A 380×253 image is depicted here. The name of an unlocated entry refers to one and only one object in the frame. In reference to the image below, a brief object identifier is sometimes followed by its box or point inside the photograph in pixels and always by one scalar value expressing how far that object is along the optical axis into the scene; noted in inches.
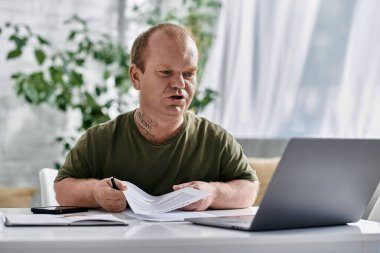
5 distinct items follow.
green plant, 160.4
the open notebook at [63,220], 63.6
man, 82.0
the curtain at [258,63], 169.3
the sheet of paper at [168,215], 69.0
